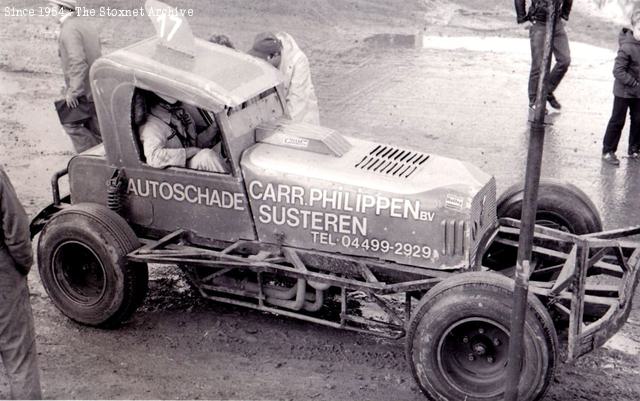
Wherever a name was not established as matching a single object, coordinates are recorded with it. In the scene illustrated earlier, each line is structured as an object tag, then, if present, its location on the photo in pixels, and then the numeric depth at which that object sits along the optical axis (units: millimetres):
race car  5547
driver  6469
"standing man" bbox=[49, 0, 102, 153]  8742
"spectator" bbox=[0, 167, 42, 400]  5348
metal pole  3854
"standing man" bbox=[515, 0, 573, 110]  10719
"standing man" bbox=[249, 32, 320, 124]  7734
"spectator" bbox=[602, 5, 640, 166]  9469
